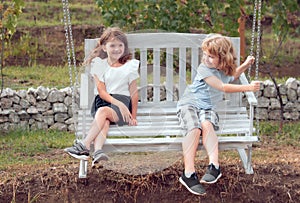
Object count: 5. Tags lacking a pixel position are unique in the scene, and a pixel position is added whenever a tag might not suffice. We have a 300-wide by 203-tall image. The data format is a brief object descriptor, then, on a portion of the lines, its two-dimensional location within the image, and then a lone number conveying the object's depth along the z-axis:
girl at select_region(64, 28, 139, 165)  5.80
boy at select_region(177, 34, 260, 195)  5.58
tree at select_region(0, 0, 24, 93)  7.61
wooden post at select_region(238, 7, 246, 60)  9.05
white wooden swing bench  5.62
